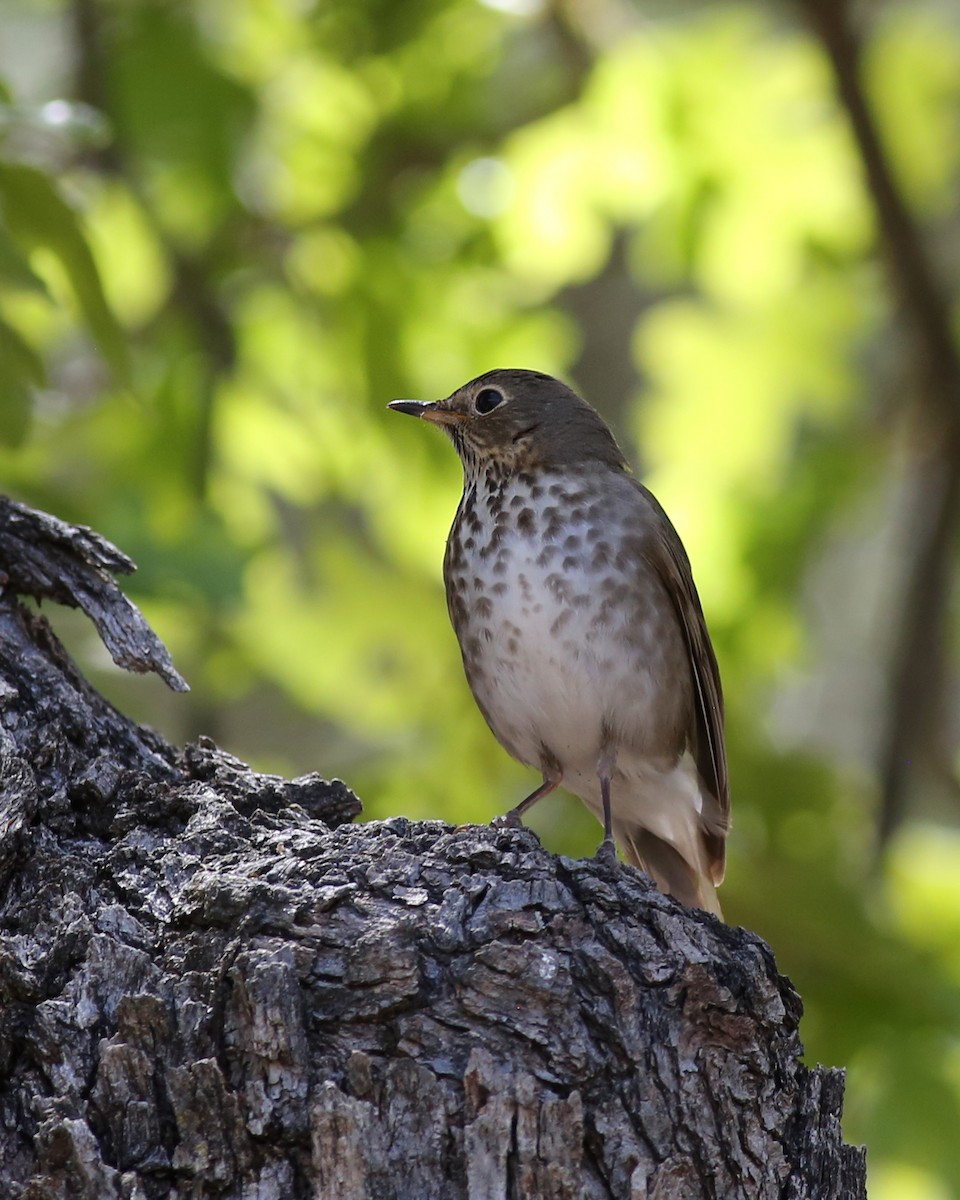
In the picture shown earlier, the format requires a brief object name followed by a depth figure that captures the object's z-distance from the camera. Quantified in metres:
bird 8.30
